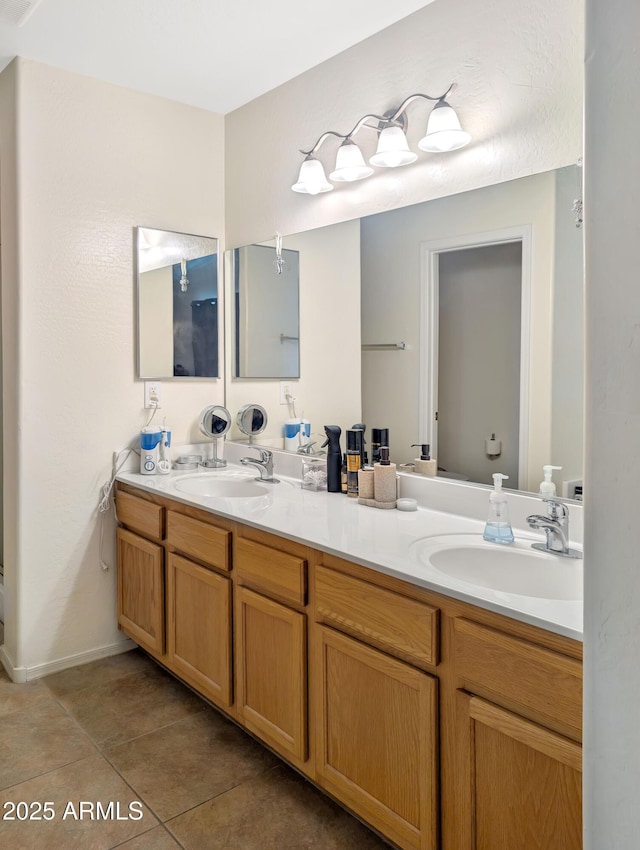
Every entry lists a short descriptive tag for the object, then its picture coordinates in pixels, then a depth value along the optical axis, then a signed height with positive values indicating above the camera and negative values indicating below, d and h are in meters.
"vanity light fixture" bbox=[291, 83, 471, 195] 1.90 +0.89
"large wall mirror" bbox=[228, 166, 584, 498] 1.70 +0.25
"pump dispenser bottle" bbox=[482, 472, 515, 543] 1.64 -0.32
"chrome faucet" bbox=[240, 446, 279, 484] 2.61 -0.26
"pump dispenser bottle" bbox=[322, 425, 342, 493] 2.31 -0.20
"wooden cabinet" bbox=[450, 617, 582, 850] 1.10 -0.66
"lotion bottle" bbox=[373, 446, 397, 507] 2.04 -0.27
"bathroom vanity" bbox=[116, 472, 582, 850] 1.16 -0.64
